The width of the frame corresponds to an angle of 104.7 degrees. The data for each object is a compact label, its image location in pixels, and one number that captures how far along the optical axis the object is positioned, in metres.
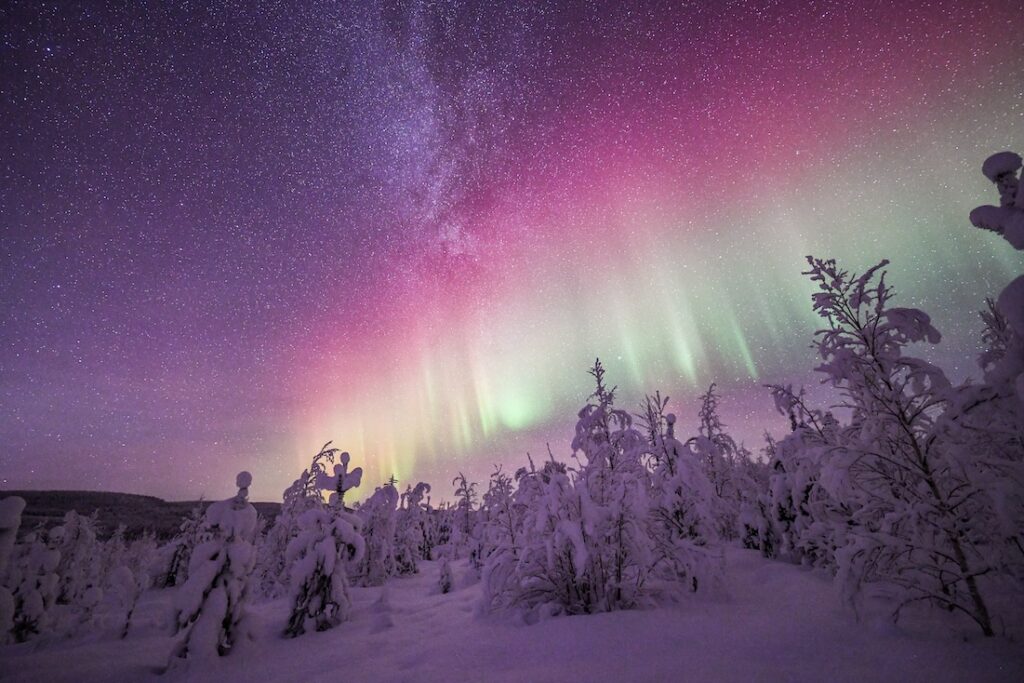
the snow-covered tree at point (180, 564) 16.22
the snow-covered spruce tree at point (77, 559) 14.82
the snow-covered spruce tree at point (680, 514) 5.86
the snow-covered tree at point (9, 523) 4.74
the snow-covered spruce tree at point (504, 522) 7.82
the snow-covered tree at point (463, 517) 24.25
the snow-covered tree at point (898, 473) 3.77
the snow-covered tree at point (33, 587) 9.08
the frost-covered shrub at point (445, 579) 11.46
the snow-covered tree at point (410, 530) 19.62
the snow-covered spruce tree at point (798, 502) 5.79
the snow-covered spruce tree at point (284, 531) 14.57
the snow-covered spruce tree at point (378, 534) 14.83
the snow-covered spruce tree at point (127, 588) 7.50
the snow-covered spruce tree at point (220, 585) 5.81
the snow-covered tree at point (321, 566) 7.54
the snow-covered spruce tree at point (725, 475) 7.44
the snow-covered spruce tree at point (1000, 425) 3.22
